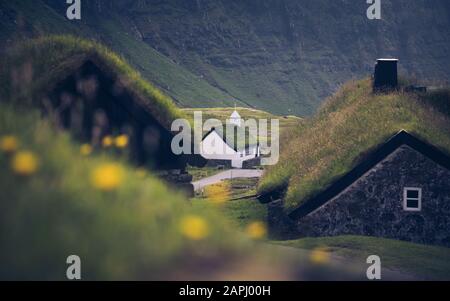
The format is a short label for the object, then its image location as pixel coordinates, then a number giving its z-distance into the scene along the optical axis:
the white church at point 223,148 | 96.62
